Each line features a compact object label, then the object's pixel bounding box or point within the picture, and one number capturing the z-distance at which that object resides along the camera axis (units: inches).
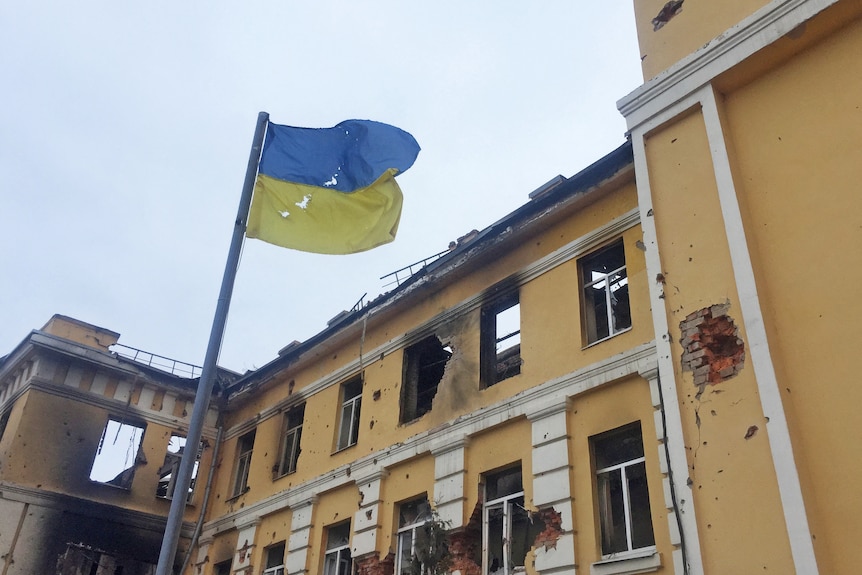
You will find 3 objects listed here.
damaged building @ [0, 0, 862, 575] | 272.4
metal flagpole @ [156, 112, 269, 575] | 247.1
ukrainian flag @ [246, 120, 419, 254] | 329.7
